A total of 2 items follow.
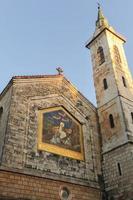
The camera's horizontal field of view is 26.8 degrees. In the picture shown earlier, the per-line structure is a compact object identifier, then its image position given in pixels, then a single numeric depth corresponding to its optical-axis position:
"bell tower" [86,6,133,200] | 15.22
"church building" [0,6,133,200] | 13.40
